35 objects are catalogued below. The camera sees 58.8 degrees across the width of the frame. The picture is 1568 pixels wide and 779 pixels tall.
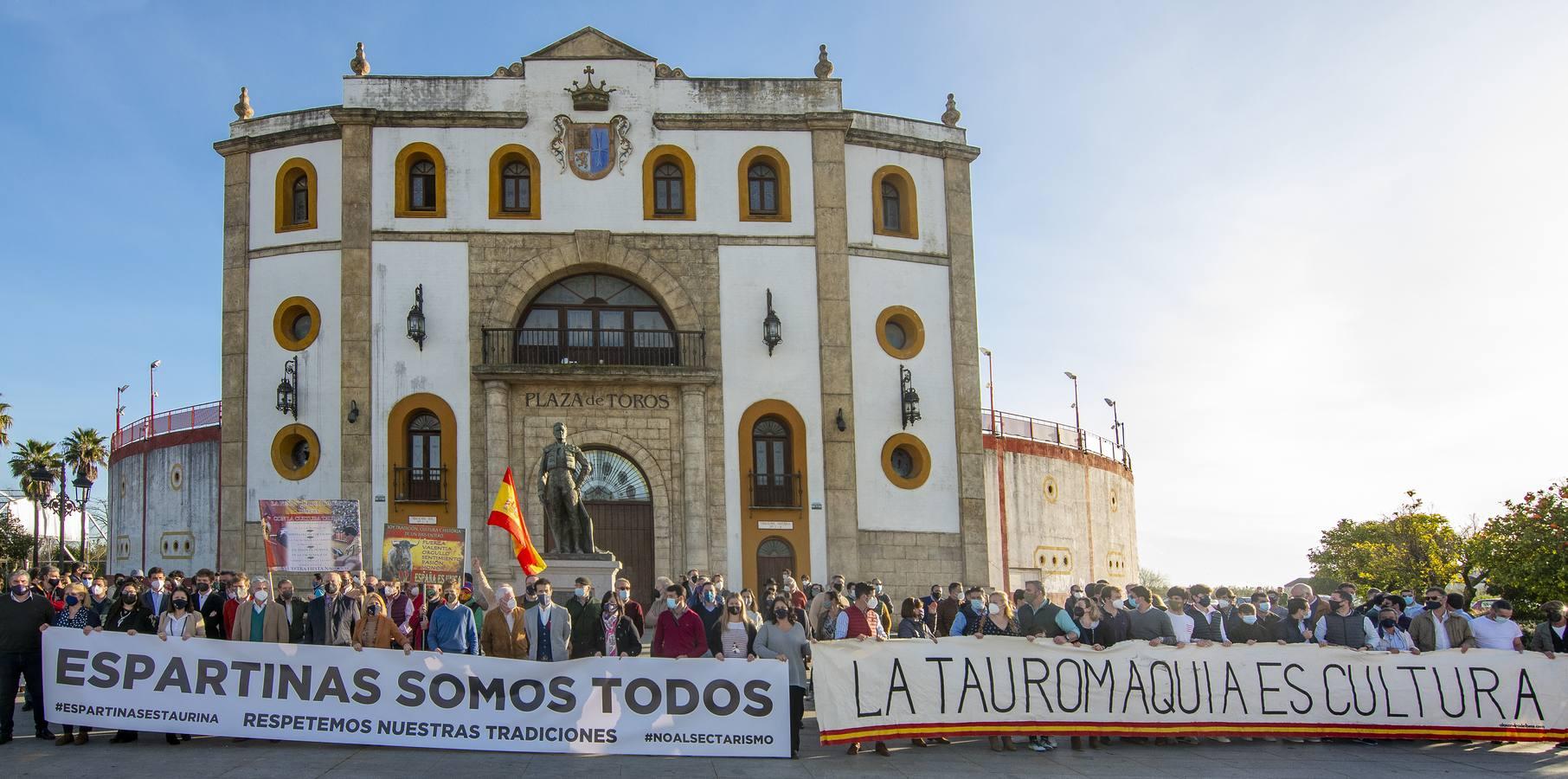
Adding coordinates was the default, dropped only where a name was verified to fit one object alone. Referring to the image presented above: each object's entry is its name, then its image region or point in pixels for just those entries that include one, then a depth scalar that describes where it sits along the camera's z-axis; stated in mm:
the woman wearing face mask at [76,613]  14766
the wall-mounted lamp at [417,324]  27750
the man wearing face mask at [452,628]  14492
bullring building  27922
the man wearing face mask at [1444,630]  14969
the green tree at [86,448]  55062
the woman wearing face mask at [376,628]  14086
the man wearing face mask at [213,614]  16062
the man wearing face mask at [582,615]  15477
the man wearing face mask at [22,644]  13523
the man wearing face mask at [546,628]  14719
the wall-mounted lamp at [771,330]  28609
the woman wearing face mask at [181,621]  13859
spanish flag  20266
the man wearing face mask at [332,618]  14805
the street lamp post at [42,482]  28703
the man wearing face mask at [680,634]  14492
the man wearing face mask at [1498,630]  14930
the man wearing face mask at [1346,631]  15180
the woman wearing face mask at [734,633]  13891
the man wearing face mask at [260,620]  14773
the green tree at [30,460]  54253
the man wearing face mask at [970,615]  15586
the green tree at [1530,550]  26906
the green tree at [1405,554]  42219
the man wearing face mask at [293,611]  15244
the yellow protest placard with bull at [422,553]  24359
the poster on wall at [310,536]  23922
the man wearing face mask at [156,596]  15734
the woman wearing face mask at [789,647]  13445
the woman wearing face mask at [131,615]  14680
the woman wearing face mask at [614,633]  15242
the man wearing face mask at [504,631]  14500
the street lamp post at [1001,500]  35156
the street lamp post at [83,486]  29953
